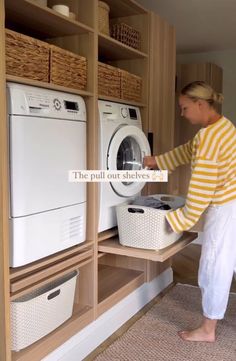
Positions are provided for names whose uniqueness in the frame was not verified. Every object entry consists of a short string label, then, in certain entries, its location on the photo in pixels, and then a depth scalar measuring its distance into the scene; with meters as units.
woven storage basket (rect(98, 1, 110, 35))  2.31
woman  2.12
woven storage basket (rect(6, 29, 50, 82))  1.68
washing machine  2.30
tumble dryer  1.67
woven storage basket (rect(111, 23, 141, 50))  2.60
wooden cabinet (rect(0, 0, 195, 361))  1.63
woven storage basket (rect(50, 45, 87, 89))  1.92
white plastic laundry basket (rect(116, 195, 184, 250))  2.20
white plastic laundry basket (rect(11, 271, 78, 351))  1.75
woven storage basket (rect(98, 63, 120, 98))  2.33
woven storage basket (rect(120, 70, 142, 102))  2.54
